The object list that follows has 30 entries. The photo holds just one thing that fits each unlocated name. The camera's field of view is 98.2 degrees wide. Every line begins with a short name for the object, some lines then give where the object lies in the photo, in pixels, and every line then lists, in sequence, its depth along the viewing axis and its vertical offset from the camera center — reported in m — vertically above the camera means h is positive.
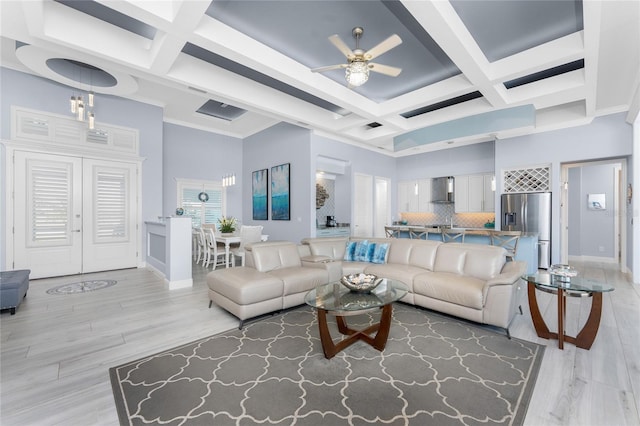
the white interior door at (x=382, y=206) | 7.92 +0.20
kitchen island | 4.76 -0.51
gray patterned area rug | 1.71 -1.24
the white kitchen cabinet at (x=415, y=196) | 8.05 +0.50
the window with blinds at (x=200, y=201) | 7.43 +0.29
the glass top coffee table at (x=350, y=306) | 2.30 -0.79
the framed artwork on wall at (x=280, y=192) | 6.74 +0.50
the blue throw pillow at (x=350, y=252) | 4.55 -0.65
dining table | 5.75 -0.58
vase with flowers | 6.16 -0.34
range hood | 7.54 +0.64
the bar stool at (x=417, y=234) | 5.53 -0.43
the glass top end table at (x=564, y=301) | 2.43 -0.78
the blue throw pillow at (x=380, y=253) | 4.34 -0.64
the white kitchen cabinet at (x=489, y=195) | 6.91 +0.45
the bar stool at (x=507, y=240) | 4.45 -0.44
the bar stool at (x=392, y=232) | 6.04 -0.45
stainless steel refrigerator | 5.69 -0.08
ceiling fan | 2.71 +1.64
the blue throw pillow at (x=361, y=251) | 4.46 -0.63
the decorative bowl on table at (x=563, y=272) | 2.64 -0.57
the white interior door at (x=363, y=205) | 7.32 +0.20
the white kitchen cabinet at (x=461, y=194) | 7.37 +0.51
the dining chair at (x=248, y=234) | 5.86 -0.46
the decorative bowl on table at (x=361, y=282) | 2.67 -0.69
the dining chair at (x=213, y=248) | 5.76 -0.79
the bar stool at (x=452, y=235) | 5.01 -0.40
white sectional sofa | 2.93 -0.78
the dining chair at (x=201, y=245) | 6.26 -0.78
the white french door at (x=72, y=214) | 4.88 -0.05
